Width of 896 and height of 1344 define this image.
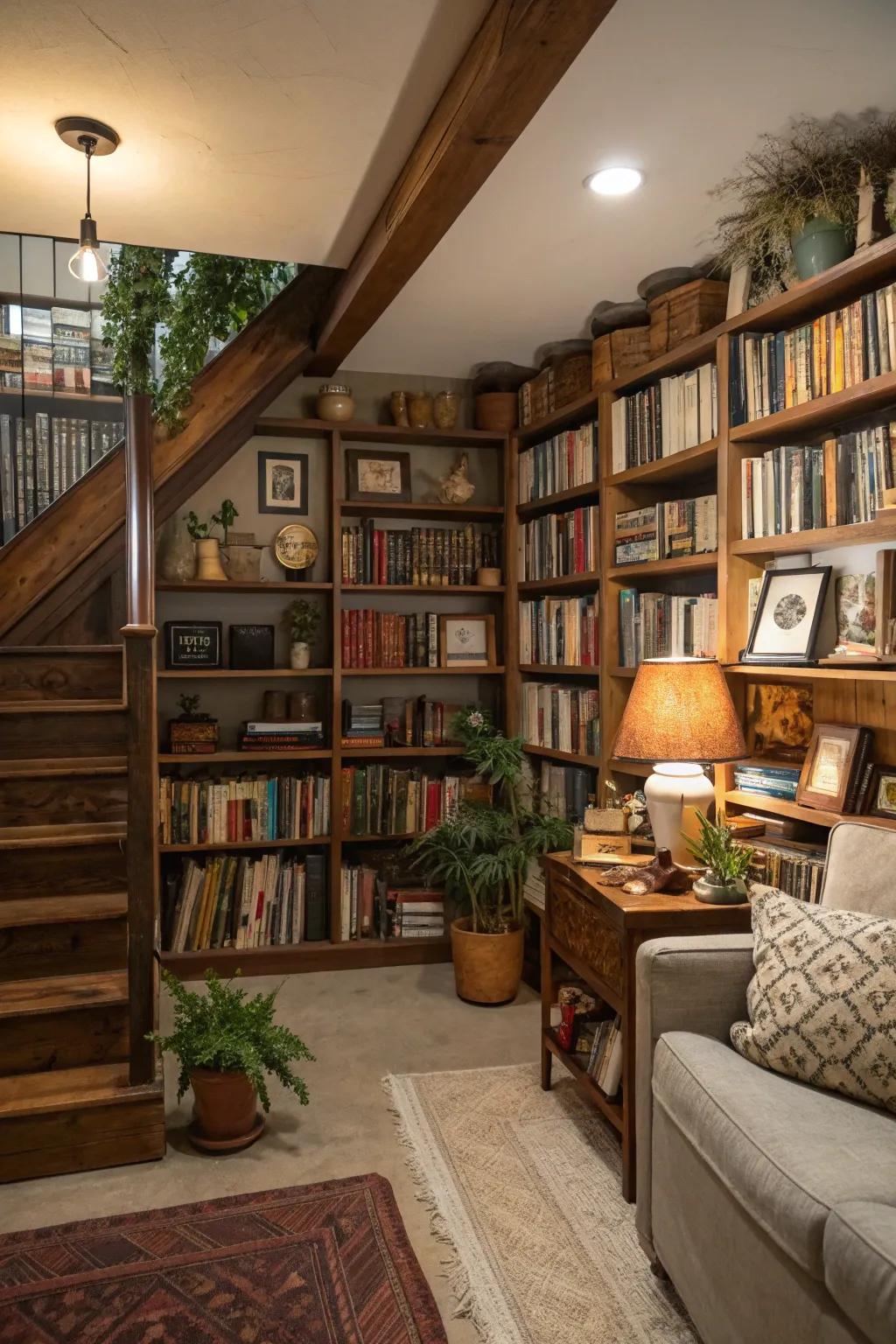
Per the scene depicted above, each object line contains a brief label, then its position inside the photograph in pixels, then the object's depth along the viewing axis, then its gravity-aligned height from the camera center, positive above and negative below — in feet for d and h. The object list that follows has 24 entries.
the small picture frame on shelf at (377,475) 13.47 +2.70
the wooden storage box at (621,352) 10.78 +3.59
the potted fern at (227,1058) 7.94 -3.40
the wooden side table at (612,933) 7.20 -2.37
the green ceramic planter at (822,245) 7.84 +3.47
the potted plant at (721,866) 7.41 -1.70
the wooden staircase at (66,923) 7.84 -2.39
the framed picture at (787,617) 8.09 +0.36
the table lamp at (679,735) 7.77 -0.66
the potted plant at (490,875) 11.35 -2.65
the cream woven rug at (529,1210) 6.10 -4.28
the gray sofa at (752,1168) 4.36 -2.70
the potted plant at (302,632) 13.23 +0.41
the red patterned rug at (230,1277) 6.01 -4.28
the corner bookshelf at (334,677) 12.61 -0.23
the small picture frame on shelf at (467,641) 13.85 +0.27
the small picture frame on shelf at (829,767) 7.80 -0.95
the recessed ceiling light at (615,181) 8.00 +4.15
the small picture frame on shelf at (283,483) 13.43 +2.57
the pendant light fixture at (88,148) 7.10 +4.05
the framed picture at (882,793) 7.61 -1.12
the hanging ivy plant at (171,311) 9.74 +3.78
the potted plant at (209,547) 12.71 +1.56
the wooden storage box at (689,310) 9.53 +3.62
